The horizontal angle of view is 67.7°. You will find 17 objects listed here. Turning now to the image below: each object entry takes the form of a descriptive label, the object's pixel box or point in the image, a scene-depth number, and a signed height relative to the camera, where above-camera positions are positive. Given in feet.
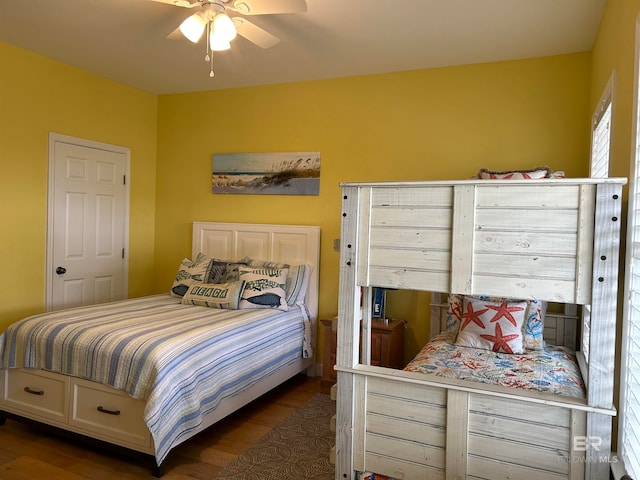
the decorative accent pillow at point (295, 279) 13.38 -1.43
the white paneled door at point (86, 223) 13.17 +0.01
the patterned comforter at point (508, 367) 7.80 -2.41
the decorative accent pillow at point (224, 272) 13.21 -1.26
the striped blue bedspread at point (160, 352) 8.27 -2.48
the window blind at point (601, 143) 8.32 +1.79
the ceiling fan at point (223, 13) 7.82 +3.66
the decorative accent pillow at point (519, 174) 9.99 +1.33
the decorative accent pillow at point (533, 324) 9.87 -1.87
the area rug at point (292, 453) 8.61 -4.42
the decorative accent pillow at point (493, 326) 9.69 -1.93
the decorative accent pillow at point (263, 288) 12.47 -1.60
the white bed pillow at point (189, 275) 13.46 -1.41
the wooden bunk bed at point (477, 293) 5.12 -0.67
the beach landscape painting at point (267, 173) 14.05 +1.69
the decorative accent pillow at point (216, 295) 12.28 -1.79
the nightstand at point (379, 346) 11.96 -2.96
